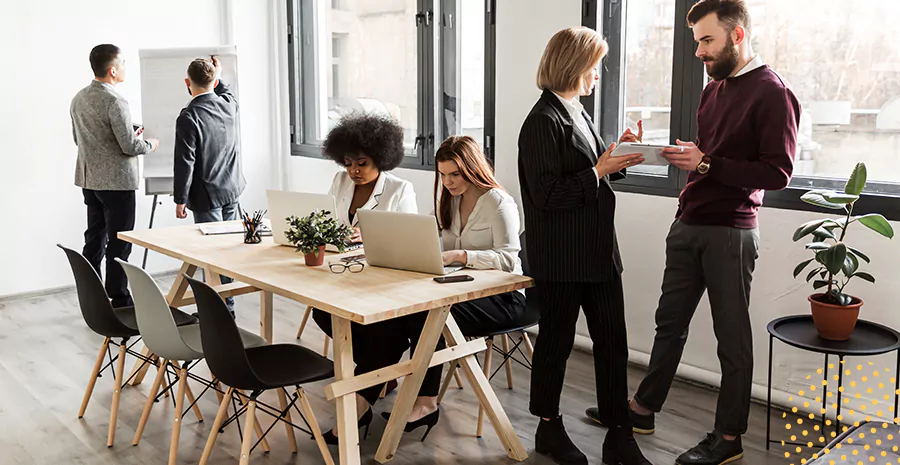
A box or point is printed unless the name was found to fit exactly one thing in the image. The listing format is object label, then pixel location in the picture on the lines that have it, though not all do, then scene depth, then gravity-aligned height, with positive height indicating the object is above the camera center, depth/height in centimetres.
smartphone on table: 287 -53
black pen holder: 370 -49
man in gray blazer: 496 -17
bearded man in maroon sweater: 283 -18
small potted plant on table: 314 -42
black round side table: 281 -76
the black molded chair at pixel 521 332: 331 -82
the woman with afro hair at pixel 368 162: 379 -17
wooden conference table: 264 -56
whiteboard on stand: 559 +21
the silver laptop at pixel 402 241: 290 -42
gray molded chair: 286 -74
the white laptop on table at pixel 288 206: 344 -34
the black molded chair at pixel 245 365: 257 -82
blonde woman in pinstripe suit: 281 -39
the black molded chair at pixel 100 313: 321 -75
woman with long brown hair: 324 -42
